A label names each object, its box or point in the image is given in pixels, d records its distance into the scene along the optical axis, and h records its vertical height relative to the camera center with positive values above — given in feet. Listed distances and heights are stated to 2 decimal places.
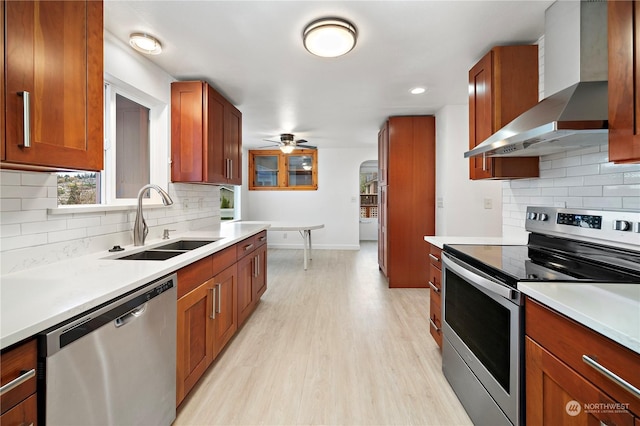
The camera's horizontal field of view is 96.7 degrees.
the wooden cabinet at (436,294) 6.87 -2.09
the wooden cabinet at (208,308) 5.14 -2.20
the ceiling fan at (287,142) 16.94 +4.08
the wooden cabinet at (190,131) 8.64 +2.40
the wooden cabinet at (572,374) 2.34 -1.61
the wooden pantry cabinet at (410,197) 12.82 +0.58
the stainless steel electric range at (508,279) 3.76 -1.06
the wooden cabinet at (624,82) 3.25 +1.53
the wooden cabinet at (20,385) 2.35 -1.55
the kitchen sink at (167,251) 6.30 -0.98
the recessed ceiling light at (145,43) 6.44 +3.89
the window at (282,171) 22.43 +3.10
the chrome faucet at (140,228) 6.39 -0.42
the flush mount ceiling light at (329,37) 6.03 +3.82
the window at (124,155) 6.12 +1.46
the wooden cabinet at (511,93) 6.66 +2.78
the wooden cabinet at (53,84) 3.26 +1.65
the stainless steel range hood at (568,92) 3.92 +1.83
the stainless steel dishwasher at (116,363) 2.80 -1.84
